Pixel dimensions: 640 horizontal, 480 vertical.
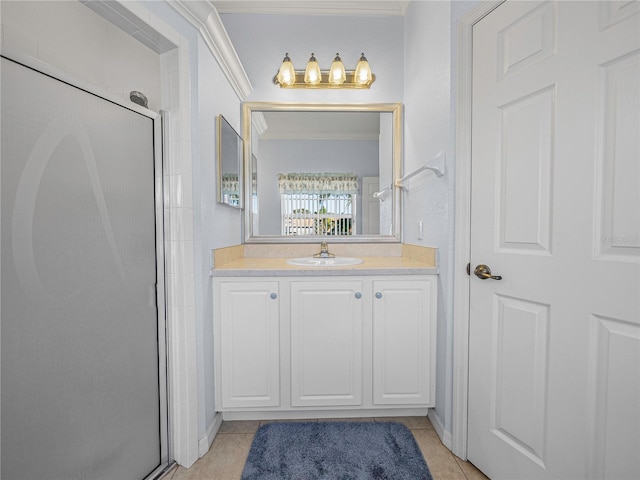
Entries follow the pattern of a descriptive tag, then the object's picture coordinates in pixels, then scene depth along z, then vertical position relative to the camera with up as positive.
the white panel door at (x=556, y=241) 0.91 -0.04
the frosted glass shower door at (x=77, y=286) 0.95 -0.20
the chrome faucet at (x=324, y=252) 2.09 -0.14
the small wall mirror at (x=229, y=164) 1.74 +0.41
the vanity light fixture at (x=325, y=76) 2.06 +1.06
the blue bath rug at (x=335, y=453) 1.38 -1.07
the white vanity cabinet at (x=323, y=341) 1.62 -0.58
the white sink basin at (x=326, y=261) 1.96 -0.19
